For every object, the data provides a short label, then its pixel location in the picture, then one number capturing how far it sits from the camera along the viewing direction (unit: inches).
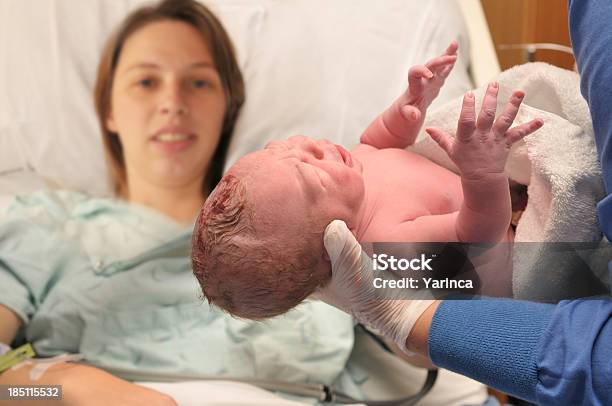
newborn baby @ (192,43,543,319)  28.9
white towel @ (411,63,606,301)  31.0
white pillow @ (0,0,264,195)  56.7
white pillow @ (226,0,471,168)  53.9
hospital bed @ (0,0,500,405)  54.4
